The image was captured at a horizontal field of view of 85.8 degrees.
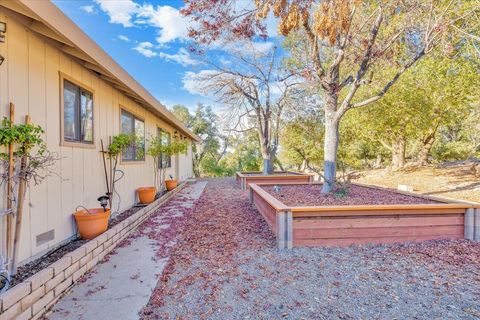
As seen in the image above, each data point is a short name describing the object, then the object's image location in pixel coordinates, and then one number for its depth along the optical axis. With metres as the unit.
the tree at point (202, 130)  21.30
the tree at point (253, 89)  10.23
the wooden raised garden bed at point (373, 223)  3.55
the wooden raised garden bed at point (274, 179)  9.61
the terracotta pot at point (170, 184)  8.66
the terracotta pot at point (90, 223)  3.42
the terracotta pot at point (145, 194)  5.98
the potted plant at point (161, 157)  7.05
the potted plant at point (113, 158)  4.59
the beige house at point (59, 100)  2.54
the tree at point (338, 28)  4.06
